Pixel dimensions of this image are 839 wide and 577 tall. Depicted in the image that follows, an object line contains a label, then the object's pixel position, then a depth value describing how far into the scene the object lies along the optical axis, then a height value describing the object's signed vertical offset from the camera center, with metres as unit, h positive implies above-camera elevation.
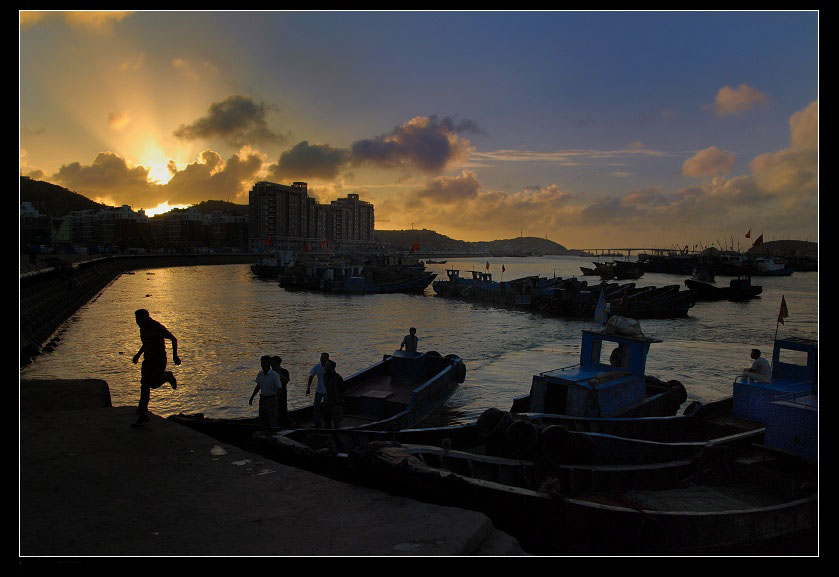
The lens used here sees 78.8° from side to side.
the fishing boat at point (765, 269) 111.56 +1.52
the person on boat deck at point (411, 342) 14.47 -1.97
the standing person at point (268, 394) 9.07 -2.18
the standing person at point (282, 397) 9.74 -2.42
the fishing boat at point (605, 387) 10.07 -2.30
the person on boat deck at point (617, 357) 11.38 -1.85
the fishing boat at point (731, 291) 56.72 -1.74
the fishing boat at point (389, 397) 8.66 -2.98
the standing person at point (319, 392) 10.33 -2.44
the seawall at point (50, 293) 25.45 -1.79
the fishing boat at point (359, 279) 58.72 -0.81
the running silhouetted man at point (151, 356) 7.57 -1.28
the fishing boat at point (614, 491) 6.37 -3.17
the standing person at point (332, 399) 10.27 -2.55
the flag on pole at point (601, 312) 11.81 -0.89
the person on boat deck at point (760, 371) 9.71 -1.82
